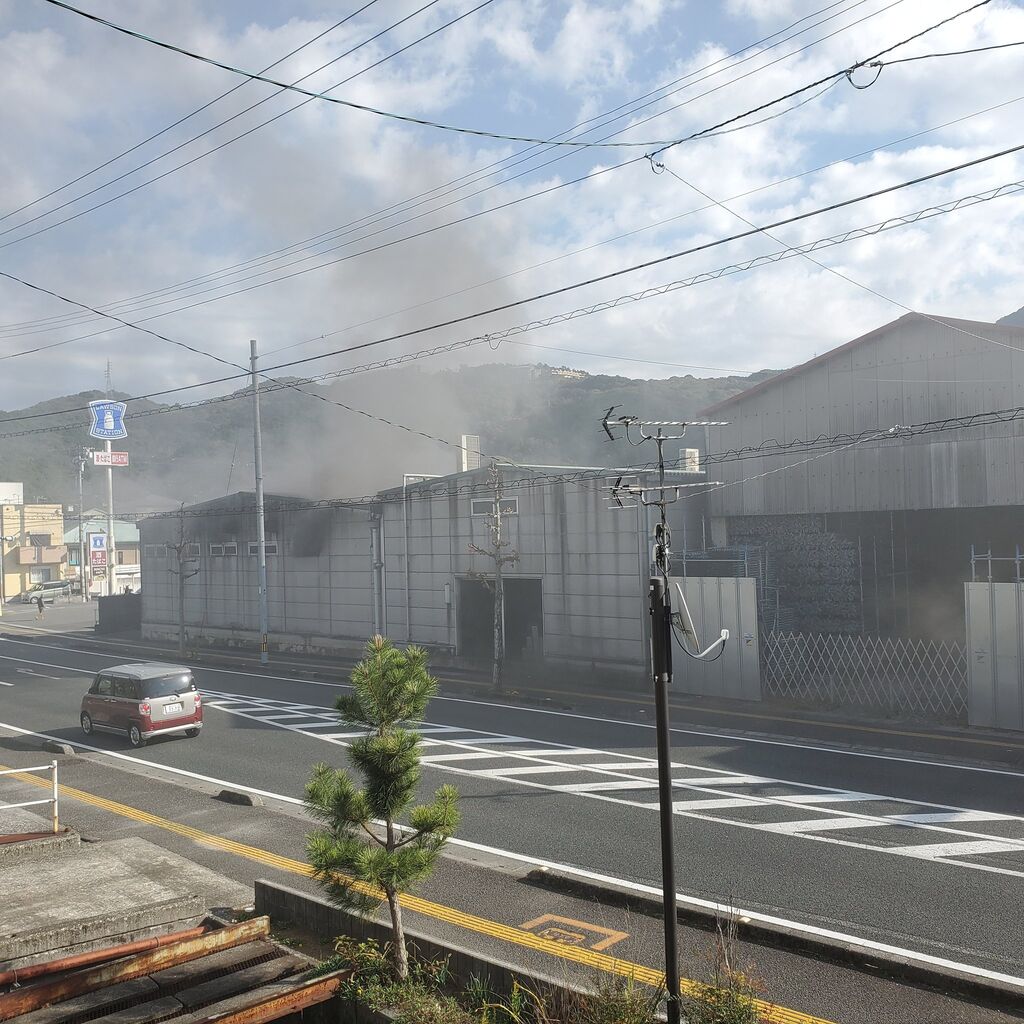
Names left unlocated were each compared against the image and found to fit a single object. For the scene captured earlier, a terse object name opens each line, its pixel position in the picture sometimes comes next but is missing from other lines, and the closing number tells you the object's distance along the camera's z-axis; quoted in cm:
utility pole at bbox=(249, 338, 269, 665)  3156
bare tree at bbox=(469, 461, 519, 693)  2552
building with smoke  2608
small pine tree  715
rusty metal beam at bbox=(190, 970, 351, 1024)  683
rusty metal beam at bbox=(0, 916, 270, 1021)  716
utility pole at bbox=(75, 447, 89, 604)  7262
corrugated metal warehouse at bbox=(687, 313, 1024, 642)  2302
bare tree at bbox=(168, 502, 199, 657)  3738
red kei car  1956
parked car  7438
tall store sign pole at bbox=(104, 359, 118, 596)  6425
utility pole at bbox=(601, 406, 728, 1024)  613
